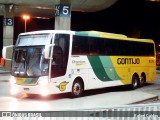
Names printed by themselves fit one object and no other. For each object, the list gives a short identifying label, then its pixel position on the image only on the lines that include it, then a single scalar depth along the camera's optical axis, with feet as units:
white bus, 38.11
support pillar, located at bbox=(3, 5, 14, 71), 87.32
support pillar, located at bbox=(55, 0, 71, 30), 55.99
